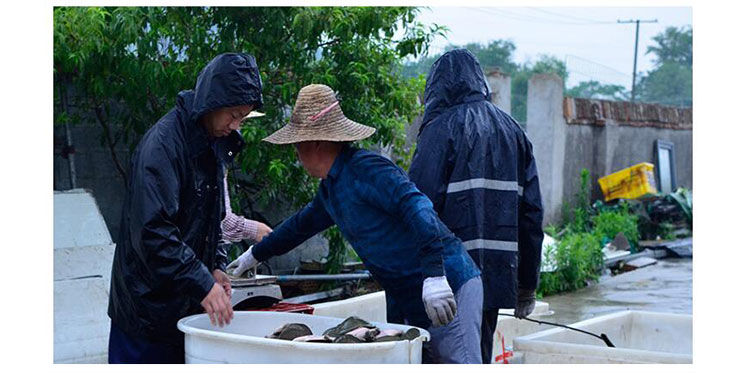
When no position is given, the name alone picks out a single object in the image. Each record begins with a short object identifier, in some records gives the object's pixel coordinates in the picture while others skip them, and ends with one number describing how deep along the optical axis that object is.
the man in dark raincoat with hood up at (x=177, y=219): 3.04
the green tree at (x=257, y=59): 6.11
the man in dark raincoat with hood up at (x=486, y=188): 3.99
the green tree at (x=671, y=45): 38.13
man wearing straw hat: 3.16
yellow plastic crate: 13.37
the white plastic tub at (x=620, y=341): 4.09
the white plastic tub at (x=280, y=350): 2.79
